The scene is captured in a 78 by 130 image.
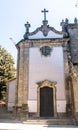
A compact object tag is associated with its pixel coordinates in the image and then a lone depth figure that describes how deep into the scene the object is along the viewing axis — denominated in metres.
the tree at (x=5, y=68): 26.14
